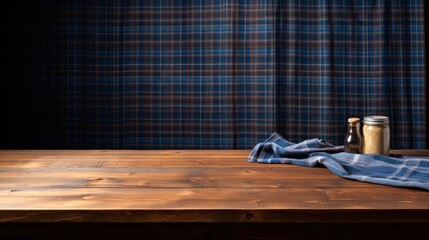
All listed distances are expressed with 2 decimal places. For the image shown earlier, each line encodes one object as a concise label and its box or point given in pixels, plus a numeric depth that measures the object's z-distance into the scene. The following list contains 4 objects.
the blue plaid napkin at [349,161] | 1.36
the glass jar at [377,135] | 1.61
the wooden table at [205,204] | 1.09
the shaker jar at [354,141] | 1.67
